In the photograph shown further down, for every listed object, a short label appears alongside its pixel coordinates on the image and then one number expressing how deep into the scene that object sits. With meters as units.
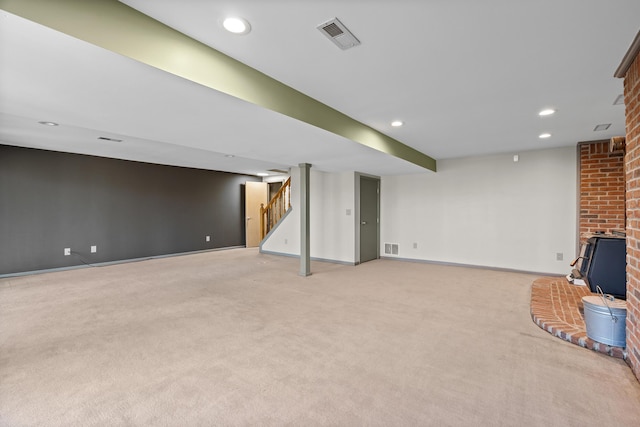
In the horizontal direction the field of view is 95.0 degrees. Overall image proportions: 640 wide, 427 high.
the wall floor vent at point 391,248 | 6.71
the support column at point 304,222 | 5.13
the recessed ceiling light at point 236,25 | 1.72
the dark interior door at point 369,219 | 6.38
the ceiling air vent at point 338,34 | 1.75
